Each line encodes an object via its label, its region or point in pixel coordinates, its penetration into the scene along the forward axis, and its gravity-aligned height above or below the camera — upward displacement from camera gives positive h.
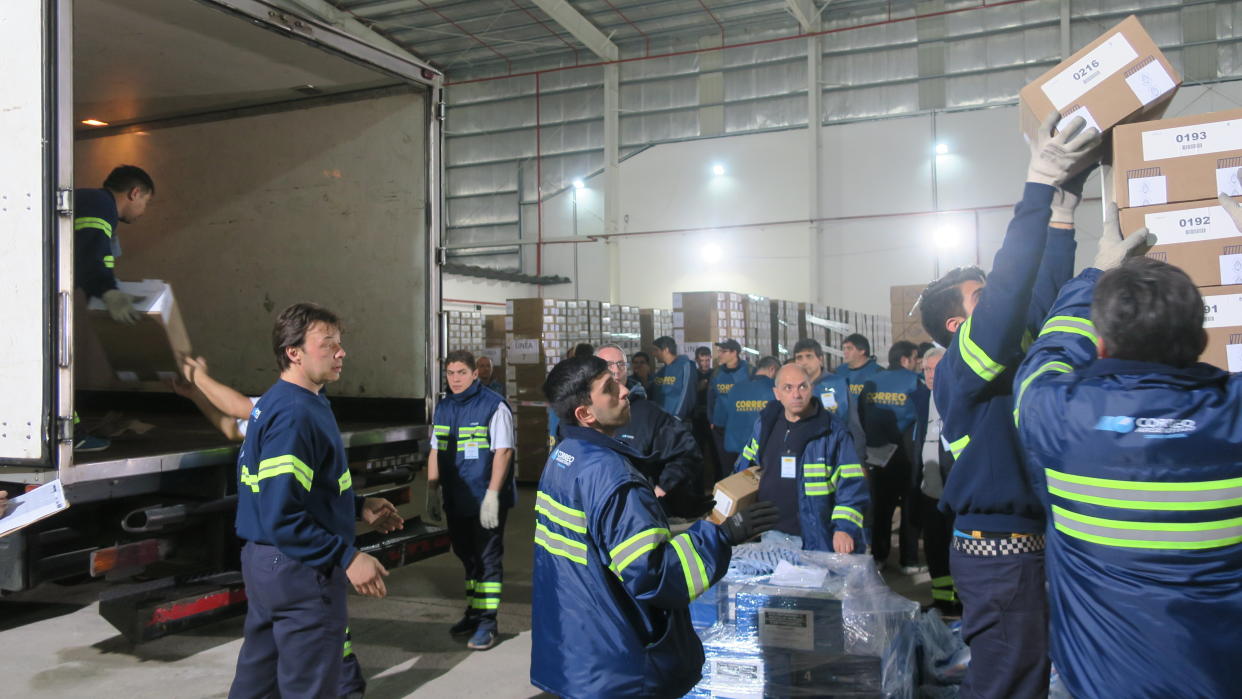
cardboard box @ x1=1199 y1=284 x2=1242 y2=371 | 2.58 +0.07
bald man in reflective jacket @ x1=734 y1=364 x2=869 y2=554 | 4.27 -0.60
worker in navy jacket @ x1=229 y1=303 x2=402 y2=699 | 2.83 -0.60
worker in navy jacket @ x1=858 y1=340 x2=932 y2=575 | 6.50 -0.80
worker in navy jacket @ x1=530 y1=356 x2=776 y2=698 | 2.15 -0.57
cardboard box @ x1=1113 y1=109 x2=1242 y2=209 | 2.56 +0.56
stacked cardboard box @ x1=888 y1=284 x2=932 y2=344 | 13.22 +0.48
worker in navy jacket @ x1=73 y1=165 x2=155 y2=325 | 4.22 +0.51
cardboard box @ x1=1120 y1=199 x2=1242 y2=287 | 2.56 +0.31
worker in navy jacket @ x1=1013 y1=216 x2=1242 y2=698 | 1.75 -0.30
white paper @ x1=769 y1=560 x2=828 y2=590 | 3.19 -0.84
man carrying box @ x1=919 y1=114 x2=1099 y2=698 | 2.50 -0.45
